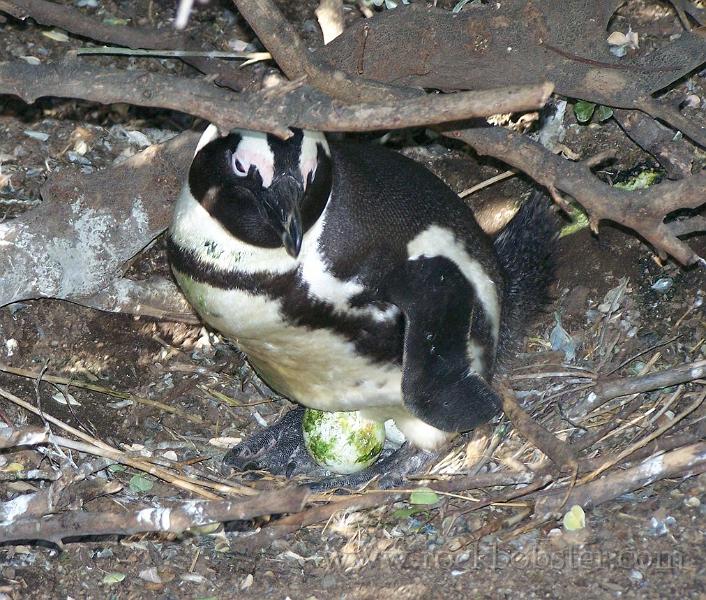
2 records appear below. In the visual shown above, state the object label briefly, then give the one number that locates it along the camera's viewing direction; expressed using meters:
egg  6.99
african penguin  5.68
